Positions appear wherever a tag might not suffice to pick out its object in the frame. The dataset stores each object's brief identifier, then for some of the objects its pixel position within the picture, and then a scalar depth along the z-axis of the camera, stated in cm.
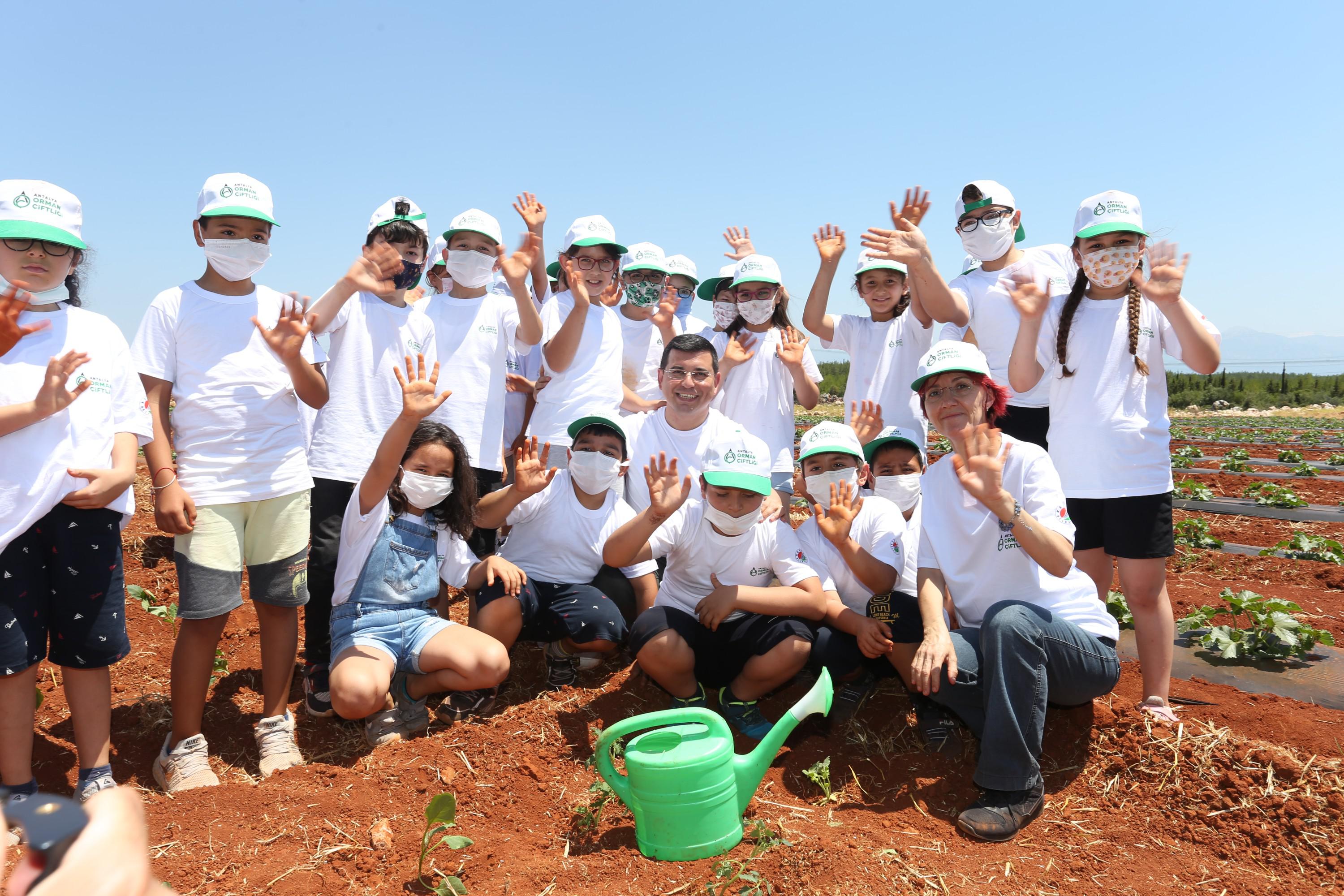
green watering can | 255
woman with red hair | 295
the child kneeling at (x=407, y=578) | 339
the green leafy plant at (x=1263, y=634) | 428
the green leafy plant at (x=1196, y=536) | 714
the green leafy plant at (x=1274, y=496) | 887
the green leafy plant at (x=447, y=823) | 245
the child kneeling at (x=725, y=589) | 359
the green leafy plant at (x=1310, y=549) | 650
